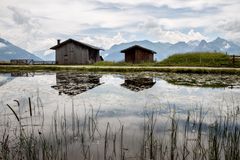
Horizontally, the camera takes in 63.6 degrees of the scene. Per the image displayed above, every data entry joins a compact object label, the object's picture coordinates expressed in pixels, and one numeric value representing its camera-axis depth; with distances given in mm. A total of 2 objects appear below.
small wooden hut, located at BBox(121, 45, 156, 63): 42612
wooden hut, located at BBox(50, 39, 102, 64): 43214
